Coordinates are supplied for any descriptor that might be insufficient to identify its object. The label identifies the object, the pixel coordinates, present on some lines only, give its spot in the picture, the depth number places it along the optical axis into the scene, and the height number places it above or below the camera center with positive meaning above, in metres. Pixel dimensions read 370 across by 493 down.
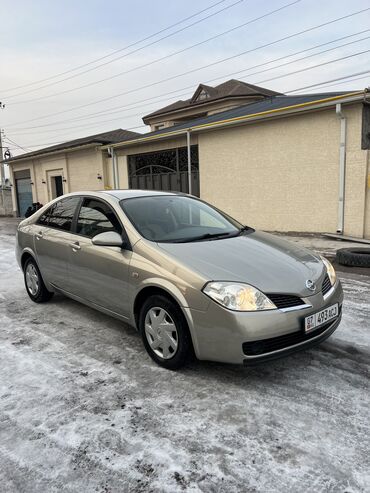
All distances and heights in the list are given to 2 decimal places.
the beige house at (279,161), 10.20 +0.52
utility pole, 35.44 +1.30
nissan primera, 2.86 -0.78
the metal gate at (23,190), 25.42 -0.25
